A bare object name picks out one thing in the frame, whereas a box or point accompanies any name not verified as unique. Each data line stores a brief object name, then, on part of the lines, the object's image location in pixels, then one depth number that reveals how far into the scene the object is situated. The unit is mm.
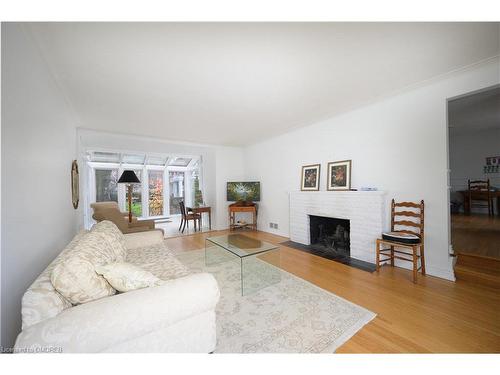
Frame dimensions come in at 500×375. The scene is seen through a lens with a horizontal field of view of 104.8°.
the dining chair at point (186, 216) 5343
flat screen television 5090
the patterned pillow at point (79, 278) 1000
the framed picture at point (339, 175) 3205
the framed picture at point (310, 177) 3689
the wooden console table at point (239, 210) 4930
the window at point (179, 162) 7175
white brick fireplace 2766
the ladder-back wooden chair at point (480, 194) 4617
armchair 3465
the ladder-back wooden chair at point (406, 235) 2322
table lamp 4128
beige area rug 1390
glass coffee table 2326
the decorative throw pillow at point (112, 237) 1695
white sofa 859
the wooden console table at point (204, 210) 5312
